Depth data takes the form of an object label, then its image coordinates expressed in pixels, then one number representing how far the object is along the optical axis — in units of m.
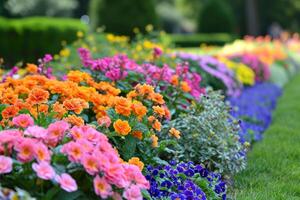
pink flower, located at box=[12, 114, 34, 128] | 2.89
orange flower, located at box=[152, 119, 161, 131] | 3.56
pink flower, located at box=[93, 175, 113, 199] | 2.52
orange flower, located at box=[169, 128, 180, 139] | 3.63
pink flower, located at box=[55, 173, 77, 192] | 2.44
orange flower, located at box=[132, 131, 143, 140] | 3.51
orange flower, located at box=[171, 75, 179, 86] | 4.86
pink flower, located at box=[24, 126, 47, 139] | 2.66
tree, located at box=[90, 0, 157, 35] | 15.04
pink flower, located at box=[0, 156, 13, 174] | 2.46
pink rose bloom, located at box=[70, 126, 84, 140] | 2.80
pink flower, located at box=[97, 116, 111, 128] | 3.21
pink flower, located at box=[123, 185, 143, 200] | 2.62
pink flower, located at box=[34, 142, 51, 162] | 2.53
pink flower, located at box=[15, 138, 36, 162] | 2.54
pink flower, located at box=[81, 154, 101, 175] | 2.55
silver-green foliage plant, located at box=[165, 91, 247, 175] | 4.15
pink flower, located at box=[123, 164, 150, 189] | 2.73
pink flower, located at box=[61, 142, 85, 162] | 2.57
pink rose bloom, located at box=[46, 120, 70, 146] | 2.72
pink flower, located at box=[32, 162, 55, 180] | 2.44
